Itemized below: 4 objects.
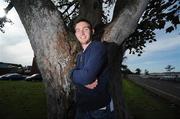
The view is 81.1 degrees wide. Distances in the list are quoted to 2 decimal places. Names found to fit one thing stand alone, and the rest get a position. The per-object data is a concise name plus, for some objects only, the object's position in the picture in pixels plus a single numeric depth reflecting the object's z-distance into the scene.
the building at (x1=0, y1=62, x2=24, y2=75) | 25.56
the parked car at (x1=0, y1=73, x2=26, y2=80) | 19.86
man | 1.11
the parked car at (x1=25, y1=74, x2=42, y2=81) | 18.62
